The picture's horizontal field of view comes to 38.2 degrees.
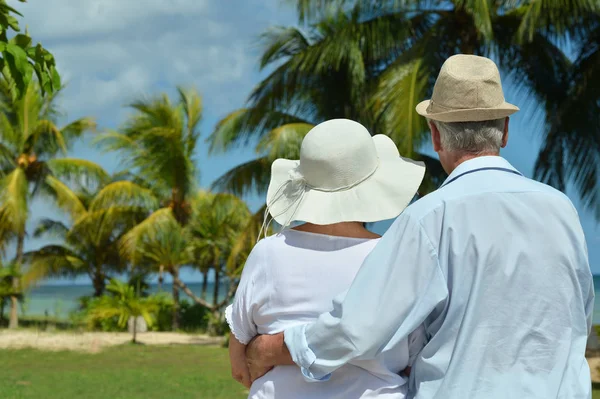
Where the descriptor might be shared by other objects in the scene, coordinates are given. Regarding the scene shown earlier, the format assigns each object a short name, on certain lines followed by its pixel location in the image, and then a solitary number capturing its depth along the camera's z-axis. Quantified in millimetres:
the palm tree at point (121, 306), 20638
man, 2004
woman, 2365
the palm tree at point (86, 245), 24359
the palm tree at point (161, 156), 22609
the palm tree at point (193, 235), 22023
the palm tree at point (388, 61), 15766
